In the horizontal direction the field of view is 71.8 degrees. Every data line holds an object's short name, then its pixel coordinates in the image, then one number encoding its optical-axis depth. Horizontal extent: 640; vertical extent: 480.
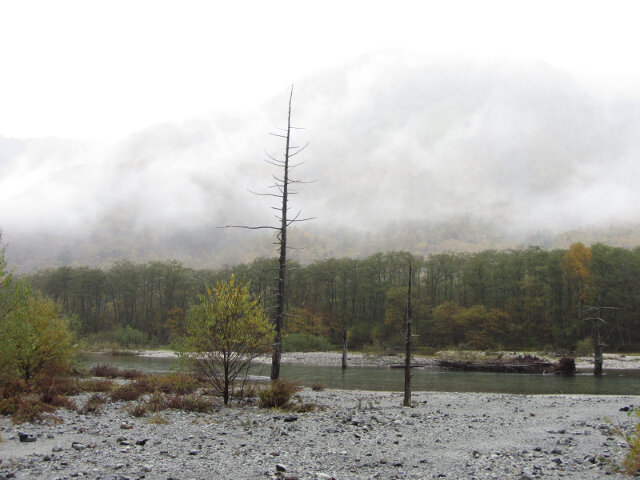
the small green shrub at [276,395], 15.93
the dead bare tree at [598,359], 40.20
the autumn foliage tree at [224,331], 15.67
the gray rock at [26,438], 10.50
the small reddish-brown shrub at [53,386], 15.82
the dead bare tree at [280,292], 19.16
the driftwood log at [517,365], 44.09
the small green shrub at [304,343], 75.19
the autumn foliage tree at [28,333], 12.55
